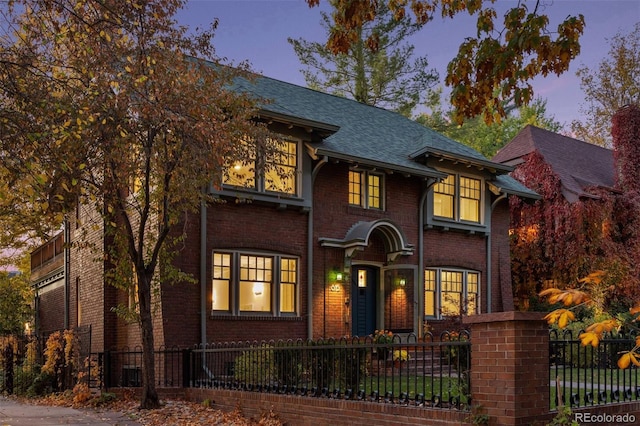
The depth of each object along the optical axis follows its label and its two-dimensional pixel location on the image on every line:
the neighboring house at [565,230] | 27.42
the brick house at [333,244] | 17.25
